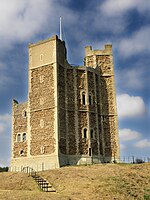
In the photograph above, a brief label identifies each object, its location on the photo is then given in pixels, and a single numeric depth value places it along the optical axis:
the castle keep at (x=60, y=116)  40.38
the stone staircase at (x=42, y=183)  26.23
